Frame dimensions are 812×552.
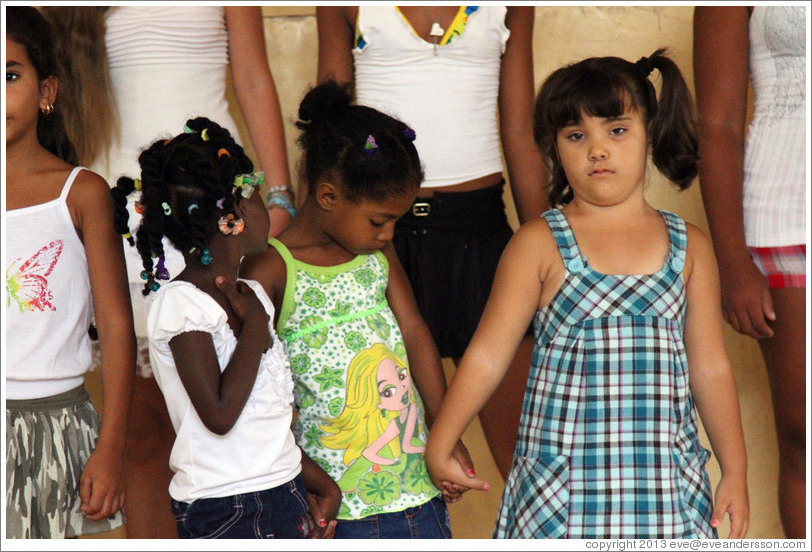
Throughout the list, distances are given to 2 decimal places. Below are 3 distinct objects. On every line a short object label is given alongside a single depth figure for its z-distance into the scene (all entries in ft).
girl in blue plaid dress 13.67
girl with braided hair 12.97
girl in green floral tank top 14.47
